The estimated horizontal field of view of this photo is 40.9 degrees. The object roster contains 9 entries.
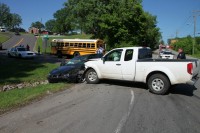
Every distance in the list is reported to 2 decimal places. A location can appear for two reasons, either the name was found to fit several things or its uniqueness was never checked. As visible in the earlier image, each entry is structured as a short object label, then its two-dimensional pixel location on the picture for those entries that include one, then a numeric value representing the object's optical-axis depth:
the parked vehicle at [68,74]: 13.69
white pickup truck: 10.09
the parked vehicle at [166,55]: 38.66
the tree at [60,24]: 128.50
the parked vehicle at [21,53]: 33.14
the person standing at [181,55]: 15.87
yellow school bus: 34.28
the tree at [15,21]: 175.60
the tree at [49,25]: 185.94
